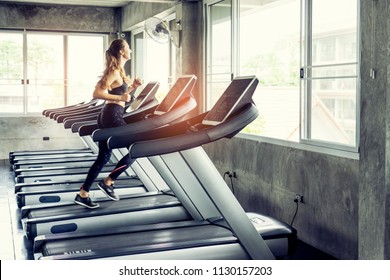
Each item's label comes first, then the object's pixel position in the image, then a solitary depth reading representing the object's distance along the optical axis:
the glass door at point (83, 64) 10.14
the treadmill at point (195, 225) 3.06
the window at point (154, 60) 8.40
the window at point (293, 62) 4.09
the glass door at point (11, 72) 9.66
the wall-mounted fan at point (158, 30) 6.71
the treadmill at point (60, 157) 5.83
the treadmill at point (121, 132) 3.93
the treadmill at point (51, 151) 7.43
